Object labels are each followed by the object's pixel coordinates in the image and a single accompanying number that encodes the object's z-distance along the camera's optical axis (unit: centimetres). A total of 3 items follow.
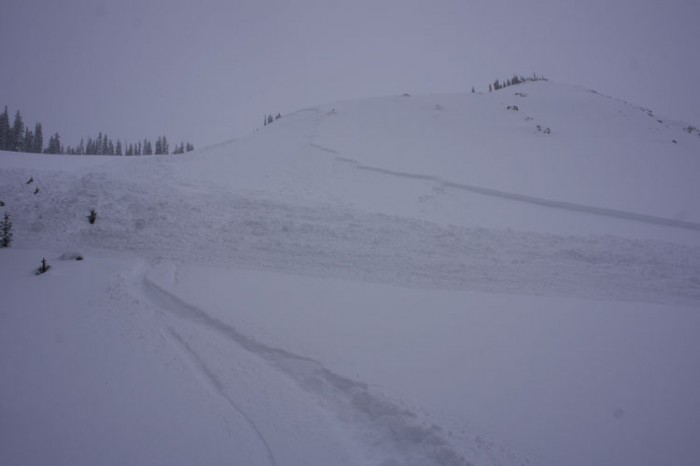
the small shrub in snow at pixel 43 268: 916
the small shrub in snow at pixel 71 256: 1012
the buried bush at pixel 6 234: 1065
